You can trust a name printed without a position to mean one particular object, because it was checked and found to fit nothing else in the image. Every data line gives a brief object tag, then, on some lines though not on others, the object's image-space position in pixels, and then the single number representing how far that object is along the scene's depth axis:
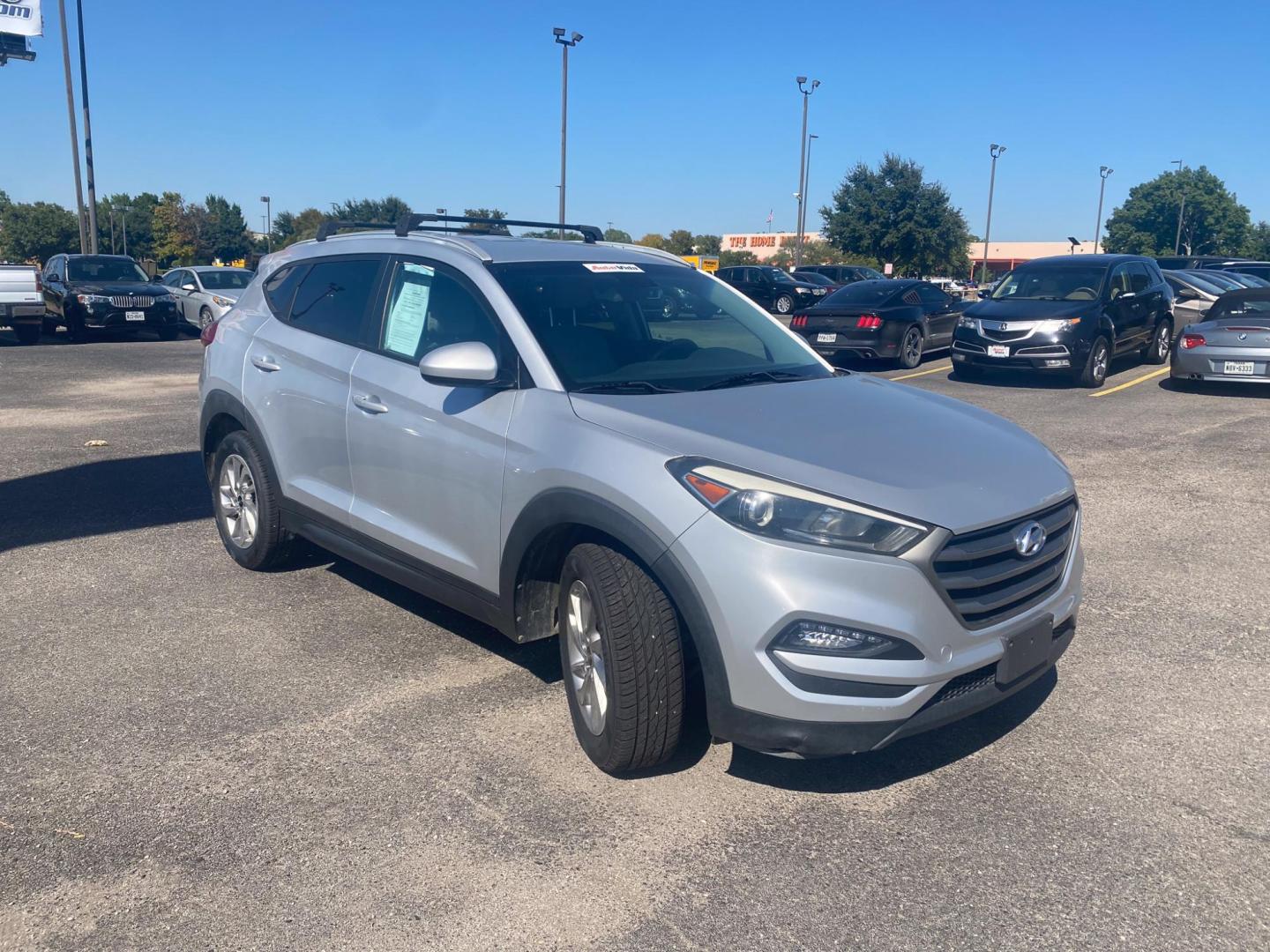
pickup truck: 18.94
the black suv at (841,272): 36.55
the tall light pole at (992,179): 63.62
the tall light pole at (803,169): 45.31
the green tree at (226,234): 105.56
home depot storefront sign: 94.44
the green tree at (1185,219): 110.38
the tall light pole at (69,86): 30.19
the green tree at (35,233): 97.75
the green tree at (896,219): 52.38
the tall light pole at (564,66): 37.25
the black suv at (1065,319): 14.15
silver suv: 3.12
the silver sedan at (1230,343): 13.02
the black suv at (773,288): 32.91
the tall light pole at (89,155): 30.70
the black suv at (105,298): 21.12
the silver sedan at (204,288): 22.50
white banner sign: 25.44
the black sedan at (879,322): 16.73
